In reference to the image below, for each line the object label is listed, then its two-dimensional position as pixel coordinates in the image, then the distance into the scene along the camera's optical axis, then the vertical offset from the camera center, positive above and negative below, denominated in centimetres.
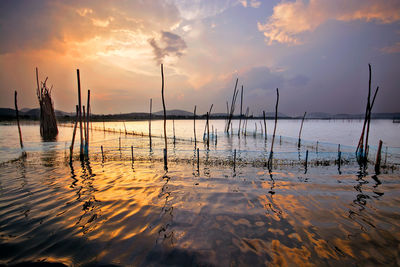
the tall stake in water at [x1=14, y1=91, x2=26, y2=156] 2253 +146
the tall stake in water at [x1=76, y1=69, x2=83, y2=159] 1645 +156
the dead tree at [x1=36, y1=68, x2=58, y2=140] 3333 -53
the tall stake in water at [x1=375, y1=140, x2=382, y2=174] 1389 -342
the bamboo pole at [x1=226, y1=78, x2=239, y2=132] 3634 +311
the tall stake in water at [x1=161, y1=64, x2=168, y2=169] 1752 +311
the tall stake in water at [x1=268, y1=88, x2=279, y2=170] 1475 +70
